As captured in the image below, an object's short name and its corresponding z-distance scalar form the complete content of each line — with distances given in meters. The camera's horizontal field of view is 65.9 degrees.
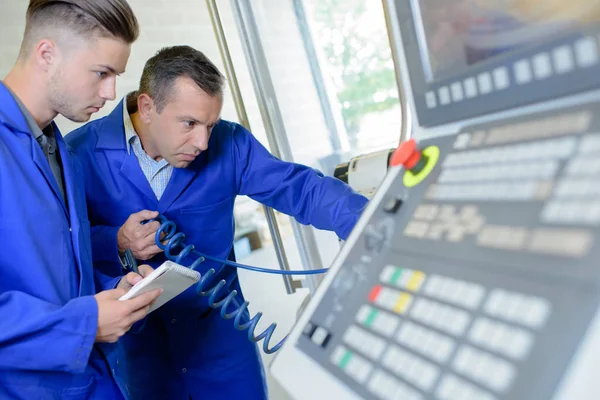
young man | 0.81
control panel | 0.34
